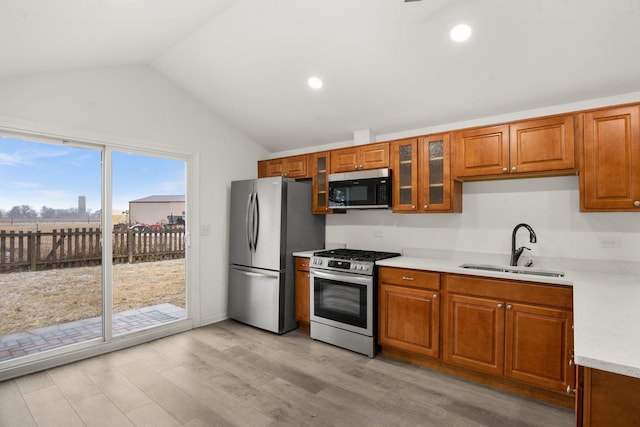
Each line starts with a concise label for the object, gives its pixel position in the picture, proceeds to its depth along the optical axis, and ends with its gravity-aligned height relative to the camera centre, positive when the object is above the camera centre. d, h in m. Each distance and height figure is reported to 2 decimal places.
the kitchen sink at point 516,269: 2.73 -0.49
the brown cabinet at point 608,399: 1.00 -0.59
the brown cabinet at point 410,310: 2.89 -0.89
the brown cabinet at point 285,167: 4.27 +0.66
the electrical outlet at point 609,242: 2.61 -0.22
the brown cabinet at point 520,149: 2.58 +0.56
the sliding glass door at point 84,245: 2.86 -0.30
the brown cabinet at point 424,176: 3.16 +0.39
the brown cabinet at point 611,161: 2.35 +0.39
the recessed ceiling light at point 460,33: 2.42 +1.37
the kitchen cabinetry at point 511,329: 2.32 -0.89
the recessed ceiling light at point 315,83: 3.32 +1.36
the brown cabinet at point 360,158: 3.60 +0.66
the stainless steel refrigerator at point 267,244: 3.83 -0.36
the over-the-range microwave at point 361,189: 3.51 +0.28
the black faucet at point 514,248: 2.89 -0.30
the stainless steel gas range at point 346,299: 3.21 -0.87
